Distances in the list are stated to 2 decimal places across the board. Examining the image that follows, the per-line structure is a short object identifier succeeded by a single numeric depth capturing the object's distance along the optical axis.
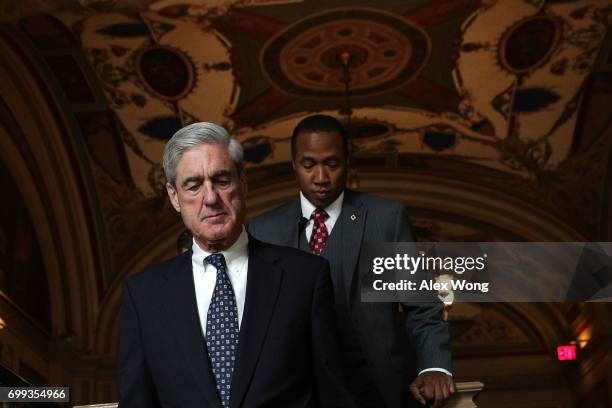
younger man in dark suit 3.43
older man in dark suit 2.66
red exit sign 17.89
